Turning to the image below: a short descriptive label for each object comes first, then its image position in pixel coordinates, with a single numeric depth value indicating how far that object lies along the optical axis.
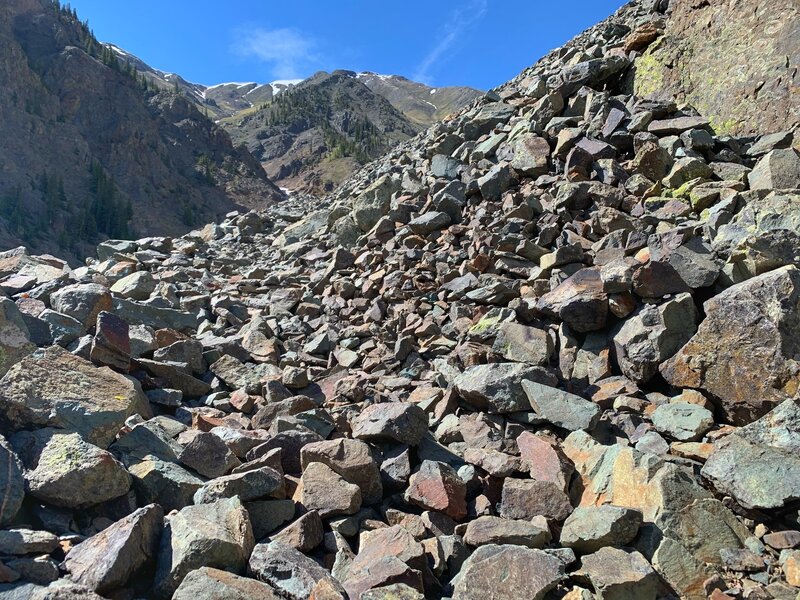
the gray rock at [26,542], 3.30
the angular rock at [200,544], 3.40
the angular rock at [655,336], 5.66
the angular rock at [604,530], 3.70
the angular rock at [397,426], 5.03
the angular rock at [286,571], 3.37
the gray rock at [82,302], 7.24
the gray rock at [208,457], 4.77
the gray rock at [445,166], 12.80
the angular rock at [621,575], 3.39
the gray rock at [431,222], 10.83
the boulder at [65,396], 4.45
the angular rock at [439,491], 4.42
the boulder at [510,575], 3.37
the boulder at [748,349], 4.85
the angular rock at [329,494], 4.28
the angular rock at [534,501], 4.27
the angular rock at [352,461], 4.59
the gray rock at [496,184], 10.56
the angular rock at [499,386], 5.61
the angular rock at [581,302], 6.41
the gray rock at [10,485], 3.60
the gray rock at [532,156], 10.45
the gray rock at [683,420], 4.91
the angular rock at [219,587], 3.12
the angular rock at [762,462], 3.85
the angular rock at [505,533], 3.90
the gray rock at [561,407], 5.25
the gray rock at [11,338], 5.41
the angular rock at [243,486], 4.15
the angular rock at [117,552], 3.26
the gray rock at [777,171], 7.03
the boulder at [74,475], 3.83
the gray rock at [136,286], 10.31
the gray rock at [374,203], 13.31
